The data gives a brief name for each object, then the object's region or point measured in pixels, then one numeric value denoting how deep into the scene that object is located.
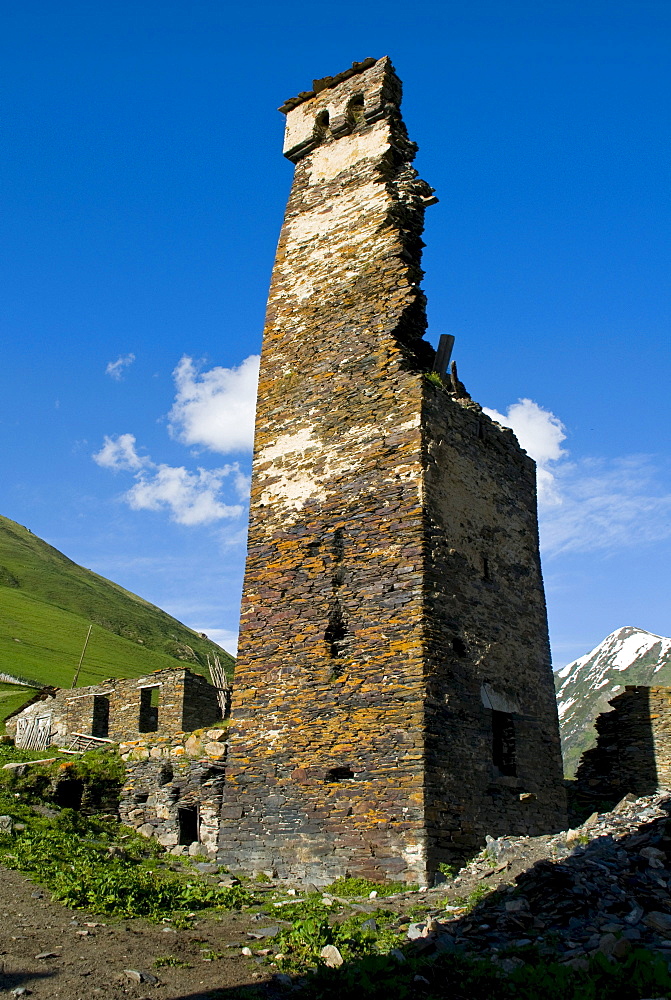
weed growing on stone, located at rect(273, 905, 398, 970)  7.12
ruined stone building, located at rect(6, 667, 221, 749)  21.33
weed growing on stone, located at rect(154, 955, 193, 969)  6.71
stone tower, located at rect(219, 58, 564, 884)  10.62
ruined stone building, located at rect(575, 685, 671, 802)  15.48
